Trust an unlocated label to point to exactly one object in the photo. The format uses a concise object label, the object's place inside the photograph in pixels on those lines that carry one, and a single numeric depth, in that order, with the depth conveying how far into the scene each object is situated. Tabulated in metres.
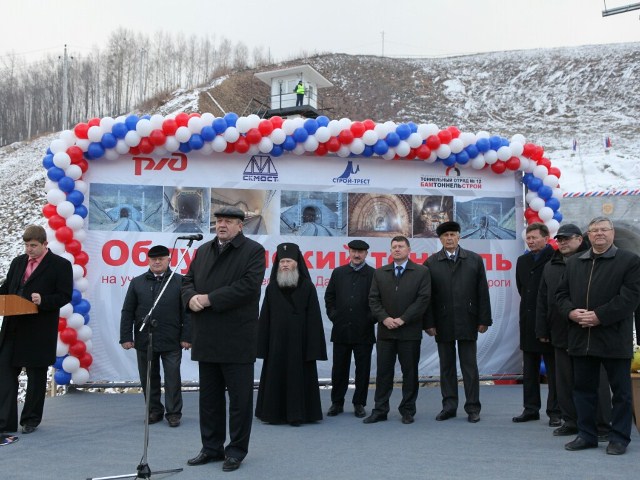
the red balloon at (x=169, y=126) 7.06
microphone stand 3.74
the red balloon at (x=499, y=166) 7.89
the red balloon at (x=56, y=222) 6.87
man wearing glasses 4.41
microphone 4.10
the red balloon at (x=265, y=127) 7.25
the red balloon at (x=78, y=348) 6.97
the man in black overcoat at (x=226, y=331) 4.16
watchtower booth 29.53
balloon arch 6.91
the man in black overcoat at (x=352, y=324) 6.36
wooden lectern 4.82
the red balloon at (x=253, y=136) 7.23
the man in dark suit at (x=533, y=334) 5.91
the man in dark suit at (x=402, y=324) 5.94
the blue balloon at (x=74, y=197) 6.96
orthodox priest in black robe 5.88
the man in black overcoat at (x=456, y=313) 5.98
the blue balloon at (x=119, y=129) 7.01
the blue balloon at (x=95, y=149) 7.02
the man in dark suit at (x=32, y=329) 5.30
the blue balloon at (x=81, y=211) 7.02
